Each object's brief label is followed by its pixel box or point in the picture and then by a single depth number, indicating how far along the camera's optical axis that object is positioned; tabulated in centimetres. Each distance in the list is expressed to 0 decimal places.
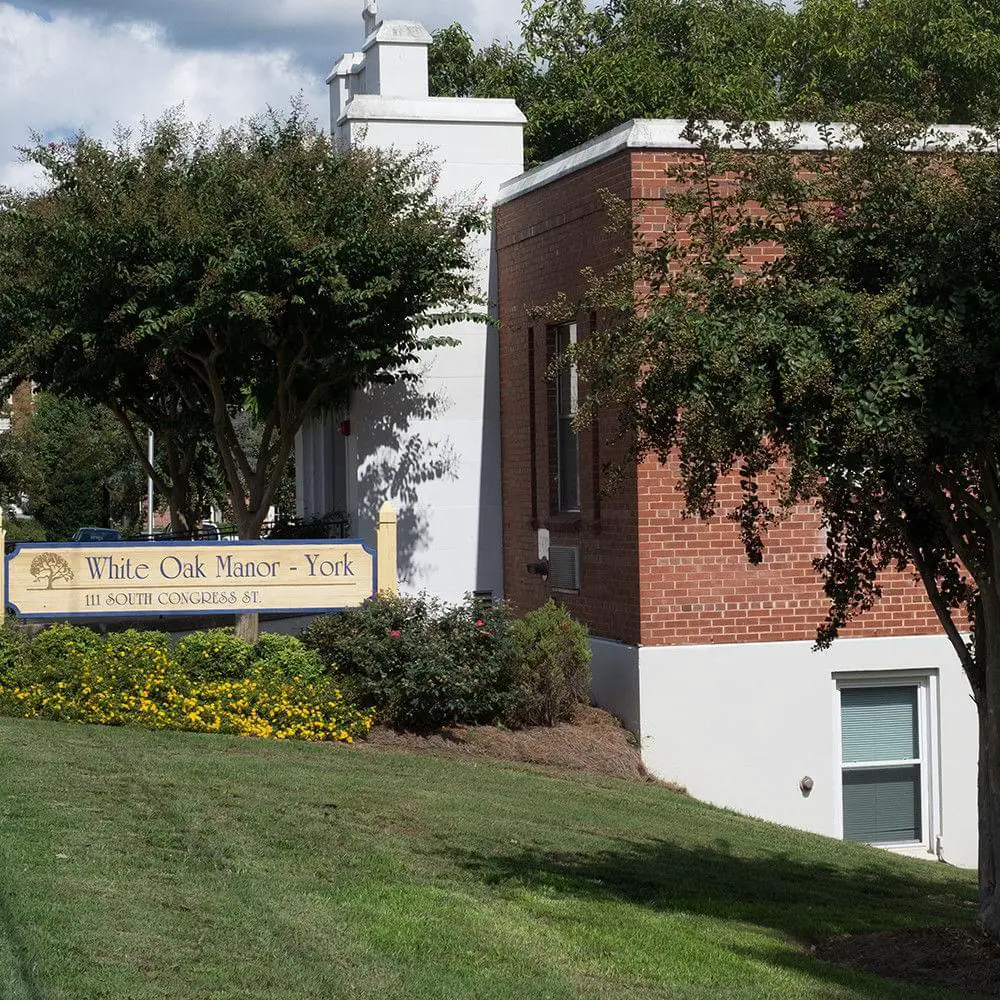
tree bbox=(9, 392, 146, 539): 4359
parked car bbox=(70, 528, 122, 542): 3550
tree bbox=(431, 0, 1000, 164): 3500
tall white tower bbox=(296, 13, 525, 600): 1828
